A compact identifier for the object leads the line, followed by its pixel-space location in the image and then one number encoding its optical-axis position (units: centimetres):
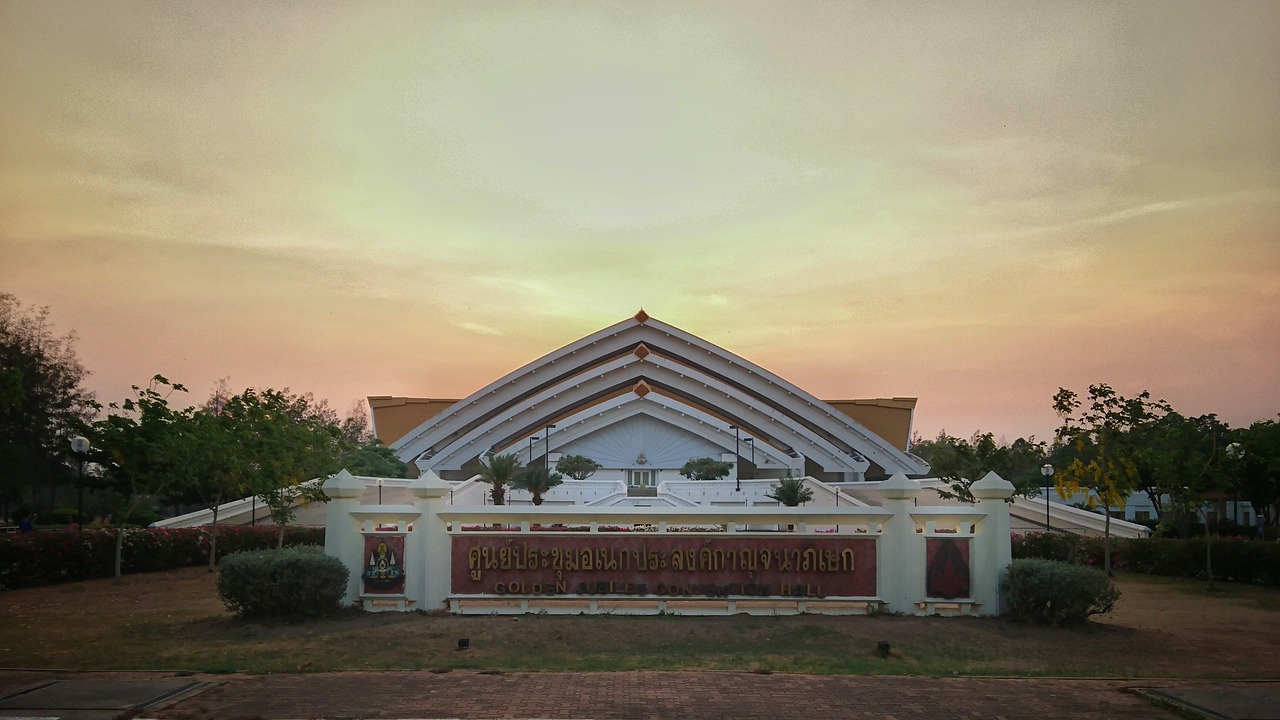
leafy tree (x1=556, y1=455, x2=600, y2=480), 5997
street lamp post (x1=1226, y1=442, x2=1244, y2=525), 2278
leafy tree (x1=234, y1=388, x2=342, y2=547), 2541
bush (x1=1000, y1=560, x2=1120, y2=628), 1334
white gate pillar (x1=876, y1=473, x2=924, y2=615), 1441
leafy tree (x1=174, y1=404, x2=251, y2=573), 2411
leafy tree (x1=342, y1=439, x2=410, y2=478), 4428
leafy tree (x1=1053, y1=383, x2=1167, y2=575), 2231
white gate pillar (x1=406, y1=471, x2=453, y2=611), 1466
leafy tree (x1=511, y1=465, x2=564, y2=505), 4569
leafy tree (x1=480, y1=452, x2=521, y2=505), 4247
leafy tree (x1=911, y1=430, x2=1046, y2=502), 3180
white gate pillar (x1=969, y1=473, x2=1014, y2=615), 1434
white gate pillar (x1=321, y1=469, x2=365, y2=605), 1466
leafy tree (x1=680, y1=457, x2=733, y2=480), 5931
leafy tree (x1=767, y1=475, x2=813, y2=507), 4116
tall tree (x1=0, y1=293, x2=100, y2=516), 5091
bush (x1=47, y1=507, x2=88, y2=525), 4144
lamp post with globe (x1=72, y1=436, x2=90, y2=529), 2280
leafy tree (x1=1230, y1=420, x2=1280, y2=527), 2646
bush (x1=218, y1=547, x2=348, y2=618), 1367
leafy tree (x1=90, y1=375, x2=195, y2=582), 2266
